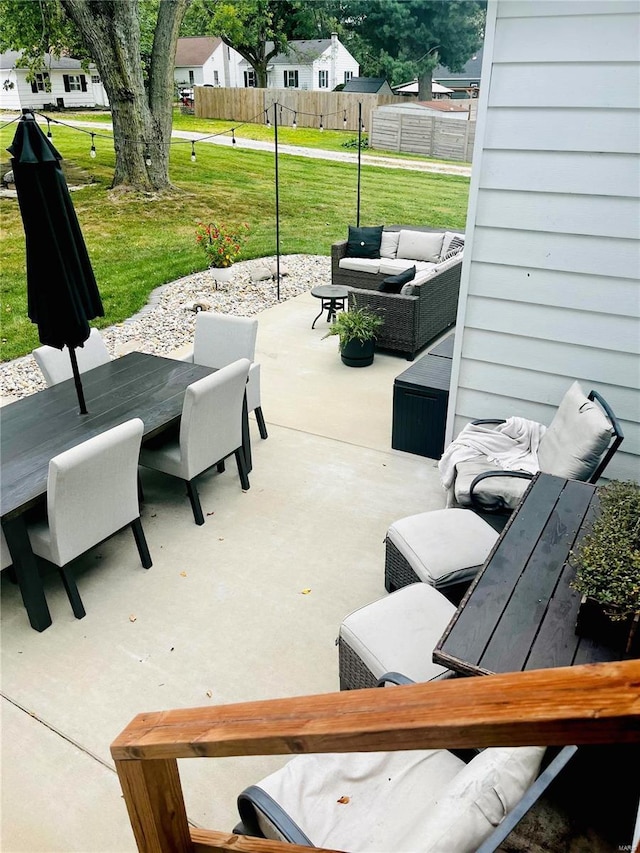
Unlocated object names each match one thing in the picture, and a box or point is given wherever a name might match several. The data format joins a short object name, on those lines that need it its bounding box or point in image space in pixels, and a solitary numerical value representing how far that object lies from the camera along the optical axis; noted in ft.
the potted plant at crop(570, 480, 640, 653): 6.81
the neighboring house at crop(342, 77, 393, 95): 89.10
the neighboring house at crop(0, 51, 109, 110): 79.18
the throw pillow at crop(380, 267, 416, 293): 21.52
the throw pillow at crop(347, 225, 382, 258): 26.86
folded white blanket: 12.65
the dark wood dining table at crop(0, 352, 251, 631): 10.37
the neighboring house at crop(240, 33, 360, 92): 109.40
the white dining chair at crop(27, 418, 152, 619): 10.07
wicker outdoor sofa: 20.71
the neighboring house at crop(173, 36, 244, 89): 117.80
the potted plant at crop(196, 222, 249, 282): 28.12
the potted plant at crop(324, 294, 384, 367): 20.13
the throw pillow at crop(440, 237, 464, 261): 25.57
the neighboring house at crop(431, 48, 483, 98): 122.42
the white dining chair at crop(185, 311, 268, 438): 15.69
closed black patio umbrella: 11.22
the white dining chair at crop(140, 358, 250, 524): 12.49
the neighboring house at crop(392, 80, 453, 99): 99.54
